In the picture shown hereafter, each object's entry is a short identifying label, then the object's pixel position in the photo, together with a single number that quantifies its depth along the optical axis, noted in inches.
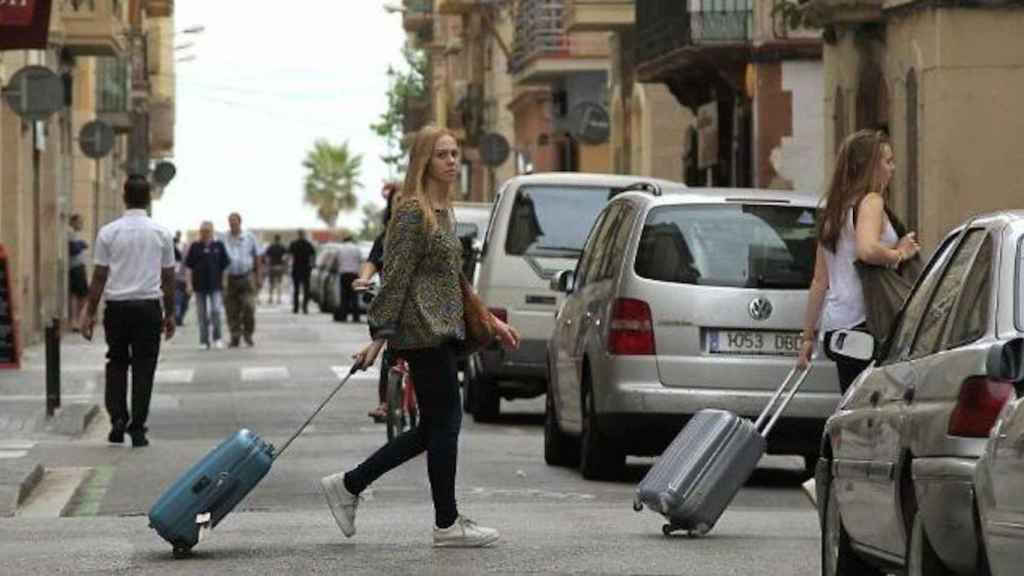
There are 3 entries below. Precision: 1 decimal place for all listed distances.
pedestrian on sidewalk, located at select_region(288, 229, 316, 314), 2743.6
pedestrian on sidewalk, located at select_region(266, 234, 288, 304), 3511.3
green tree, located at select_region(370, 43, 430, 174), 4957.7
